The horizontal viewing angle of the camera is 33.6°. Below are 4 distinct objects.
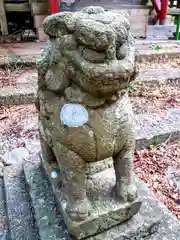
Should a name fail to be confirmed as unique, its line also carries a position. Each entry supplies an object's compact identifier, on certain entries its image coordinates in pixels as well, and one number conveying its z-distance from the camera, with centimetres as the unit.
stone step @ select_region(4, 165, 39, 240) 144
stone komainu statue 93
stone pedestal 124
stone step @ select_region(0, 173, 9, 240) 158
